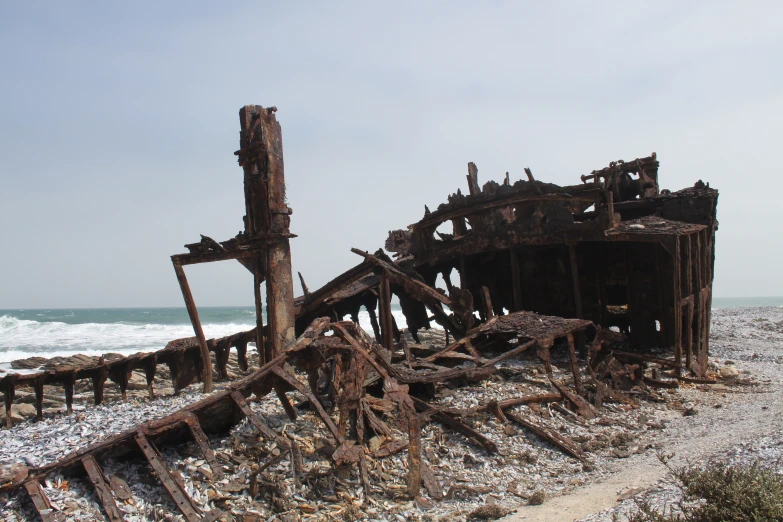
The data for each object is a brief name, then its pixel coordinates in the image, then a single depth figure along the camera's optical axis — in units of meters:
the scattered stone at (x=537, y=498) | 5.00
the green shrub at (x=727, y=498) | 3.48
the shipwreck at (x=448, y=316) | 5.53
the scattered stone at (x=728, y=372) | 10.82
